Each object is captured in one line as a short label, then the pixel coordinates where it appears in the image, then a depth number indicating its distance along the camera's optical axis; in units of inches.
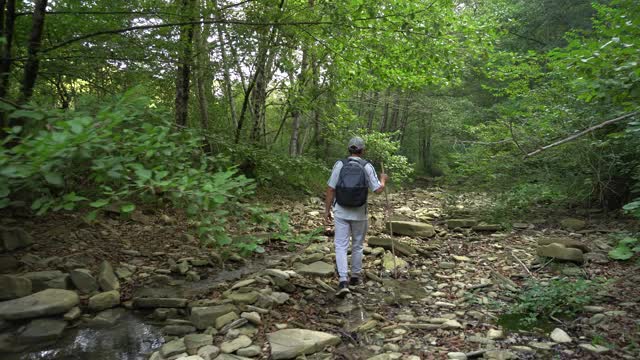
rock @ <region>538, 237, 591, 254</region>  254.6
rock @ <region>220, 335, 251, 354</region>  156.6
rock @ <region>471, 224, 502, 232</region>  355.6
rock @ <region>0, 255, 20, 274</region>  202.1
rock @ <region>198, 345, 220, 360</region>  151.9
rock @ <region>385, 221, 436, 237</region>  345.7
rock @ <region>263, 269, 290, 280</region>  223.6
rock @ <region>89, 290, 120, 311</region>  191.6
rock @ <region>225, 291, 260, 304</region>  195.6
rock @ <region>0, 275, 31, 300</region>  180.4
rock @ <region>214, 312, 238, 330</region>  175.9
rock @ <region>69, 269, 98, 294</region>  203.3
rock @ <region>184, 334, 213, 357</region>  157.6
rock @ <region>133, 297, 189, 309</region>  197.2
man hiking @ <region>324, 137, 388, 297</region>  216.5
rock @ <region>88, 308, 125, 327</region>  181.3
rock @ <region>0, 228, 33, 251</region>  215.2
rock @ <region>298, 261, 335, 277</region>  239.4
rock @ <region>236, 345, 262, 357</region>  153.6
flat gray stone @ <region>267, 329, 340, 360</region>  150.6
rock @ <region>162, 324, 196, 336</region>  175.2
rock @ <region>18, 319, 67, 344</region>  162.9
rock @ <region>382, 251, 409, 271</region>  264.3
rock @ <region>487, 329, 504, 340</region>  163.2
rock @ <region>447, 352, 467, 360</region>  147.5
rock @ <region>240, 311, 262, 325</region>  178.5
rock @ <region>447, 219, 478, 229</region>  377.7
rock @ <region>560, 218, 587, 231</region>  326.6
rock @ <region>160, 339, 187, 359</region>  155.1
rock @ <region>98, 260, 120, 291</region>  206.6
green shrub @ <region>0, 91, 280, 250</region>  93.9
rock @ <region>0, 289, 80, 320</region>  169.5
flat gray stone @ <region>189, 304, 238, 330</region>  177.6
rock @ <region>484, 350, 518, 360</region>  144.3
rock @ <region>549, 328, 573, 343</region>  156.3
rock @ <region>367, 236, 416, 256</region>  292.4
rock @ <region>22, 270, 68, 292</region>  193.8
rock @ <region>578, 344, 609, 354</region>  143.9
